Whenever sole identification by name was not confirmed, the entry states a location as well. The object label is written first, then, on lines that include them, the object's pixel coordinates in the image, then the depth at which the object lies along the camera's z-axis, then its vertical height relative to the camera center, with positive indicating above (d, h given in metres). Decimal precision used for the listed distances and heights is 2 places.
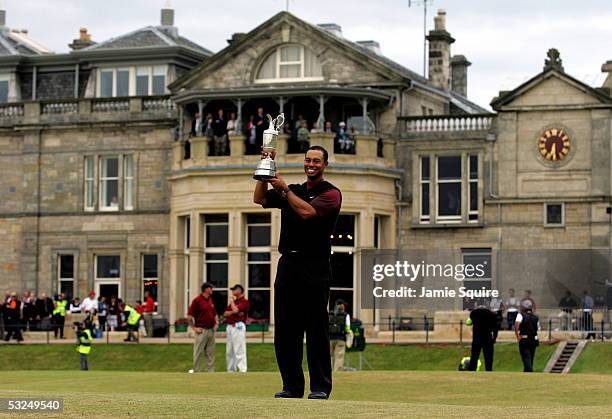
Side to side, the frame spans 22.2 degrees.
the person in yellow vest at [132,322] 46.12 +0.08
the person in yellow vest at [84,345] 35.41 -0.47
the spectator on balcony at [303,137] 49.91 +6.05
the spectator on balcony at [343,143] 50.59 +5.94
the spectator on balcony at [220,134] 51.22 +6.33
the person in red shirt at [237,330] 30.39 -0.10
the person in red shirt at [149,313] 50.06 +0.37
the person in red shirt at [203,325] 29.52 +0.00
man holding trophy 14.07 +0.42
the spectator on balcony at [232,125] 50.81 +6.54
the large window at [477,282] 41.66 +1.21
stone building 49.66 +5.16
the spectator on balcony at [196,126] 51.34 +6.62
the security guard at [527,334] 30.58 -0.14
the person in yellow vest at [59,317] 48.43 +0.22
